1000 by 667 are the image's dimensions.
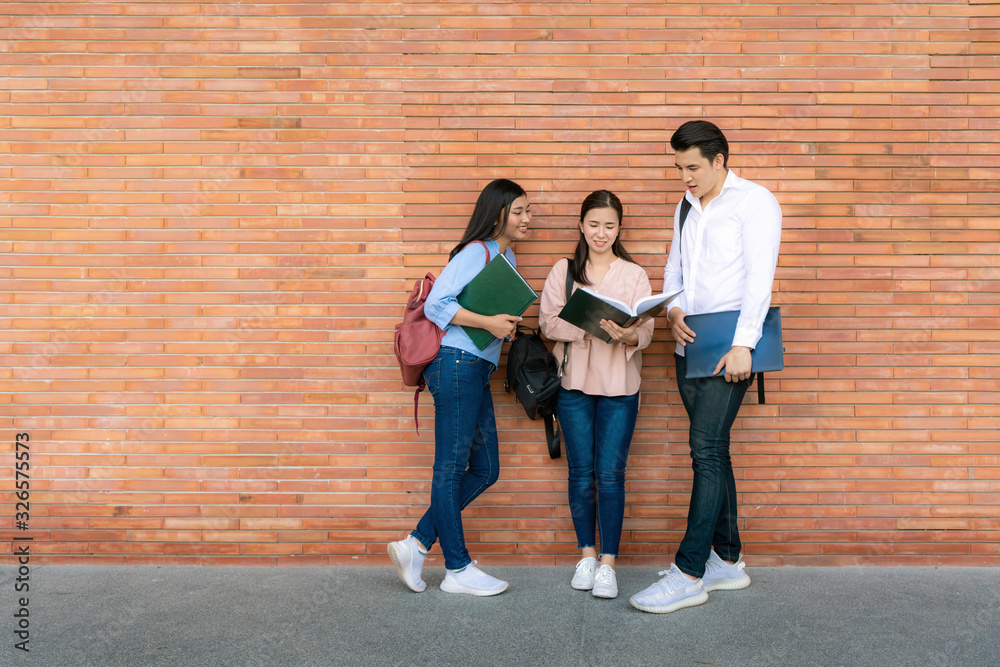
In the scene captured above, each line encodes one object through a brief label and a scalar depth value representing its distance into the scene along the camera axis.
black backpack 3.65
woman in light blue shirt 3.48
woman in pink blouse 3.63
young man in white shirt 3.23
